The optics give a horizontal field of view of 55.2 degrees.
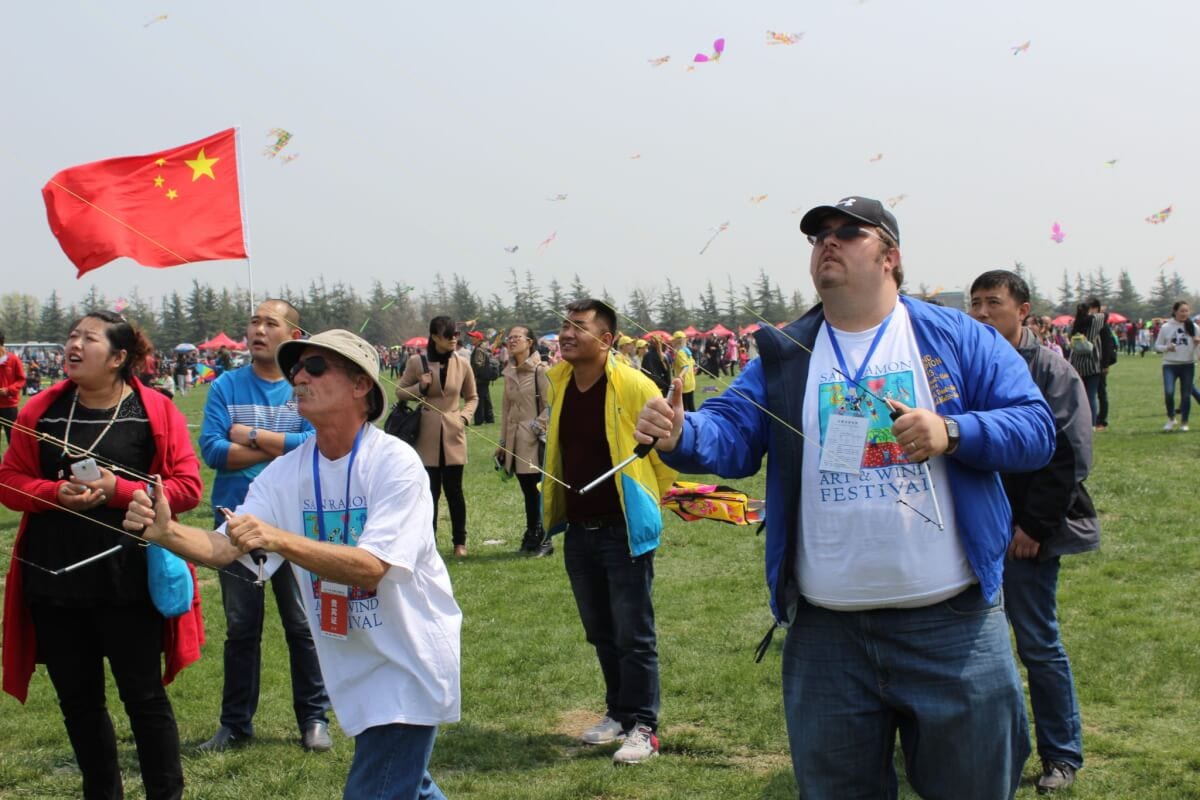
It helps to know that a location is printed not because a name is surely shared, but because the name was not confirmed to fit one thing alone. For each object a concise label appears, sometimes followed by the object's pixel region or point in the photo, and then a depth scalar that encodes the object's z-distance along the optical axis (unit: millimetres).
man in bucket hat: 3172
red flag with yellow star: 6898
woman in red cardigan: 4289
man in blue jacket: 2980
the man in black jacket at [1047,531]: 4488
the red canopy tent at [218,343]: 52769
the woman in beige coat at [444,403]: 9320
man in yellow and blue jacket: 5262
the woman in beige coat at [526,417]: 10133
